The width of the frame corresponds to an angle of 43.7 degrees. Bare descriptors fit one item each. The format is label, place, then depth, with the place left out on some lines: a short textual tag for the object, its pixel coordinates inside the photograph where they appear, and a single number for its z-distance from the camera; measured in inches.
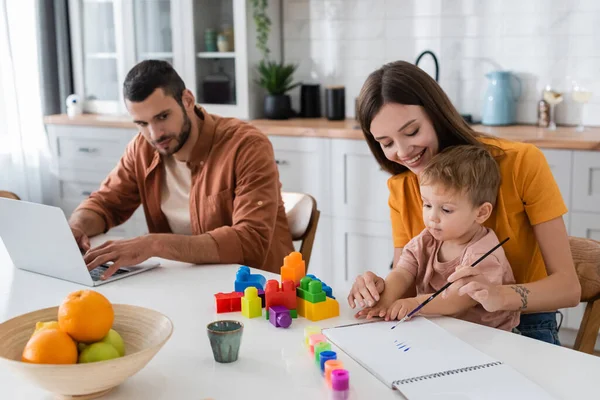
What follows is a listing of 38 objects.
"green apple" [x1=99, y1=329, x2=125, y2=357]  48.9
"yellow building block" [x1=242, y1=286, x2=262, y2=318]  63.8
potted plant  161.6
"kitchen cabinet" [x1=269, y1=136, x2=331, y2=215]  146.8
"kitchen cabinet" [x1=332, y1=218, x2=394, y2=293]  143.9
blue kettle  144.2
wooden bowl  44.9
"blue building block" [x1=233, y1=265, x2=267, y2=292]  68.4
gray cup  53.4
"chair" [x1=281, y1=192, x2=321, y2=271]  97.3
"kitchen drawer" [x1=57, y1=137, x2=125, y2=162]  169.3
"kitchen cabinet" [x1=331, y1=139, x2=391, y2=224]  142.2
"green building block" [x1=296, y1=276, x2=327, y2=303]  63.0
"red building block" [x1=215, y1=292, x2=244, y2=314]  65.5
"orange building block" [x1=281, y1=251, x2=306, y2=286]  65.6
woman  67.7
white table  49.5
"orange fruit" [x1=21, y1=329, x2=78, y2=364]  45.8
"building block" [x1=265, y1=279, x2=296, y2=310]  63.7
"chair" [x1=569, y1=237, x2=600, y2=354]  71.0
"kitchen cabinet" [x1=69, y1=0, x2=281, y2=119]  162.4
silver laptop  70.9
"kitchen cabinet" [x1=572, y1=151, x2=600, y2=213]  122.3
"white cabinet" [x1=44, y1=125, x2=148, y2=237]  168.7
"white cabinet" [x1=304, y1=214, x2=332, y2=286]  149.2
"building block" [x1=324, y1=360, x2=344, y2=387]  49.9
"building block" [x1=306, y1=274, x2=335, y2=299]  64.7
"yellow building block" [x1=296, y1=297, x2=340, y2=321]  62.7
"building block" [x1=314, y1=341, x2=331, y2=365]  53.5
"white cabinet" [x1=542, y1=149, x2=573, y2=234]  124.1
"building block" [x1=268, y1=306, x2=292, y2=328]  61.1
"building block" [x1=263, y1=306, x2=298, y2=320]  63.5
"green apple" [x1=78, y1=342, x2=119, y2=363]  46.8
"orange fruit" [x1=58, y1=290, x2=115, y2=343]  47.3
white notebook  48.1
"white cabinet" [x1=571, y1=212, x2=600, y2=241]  123.7
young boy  62.6
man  85.3
